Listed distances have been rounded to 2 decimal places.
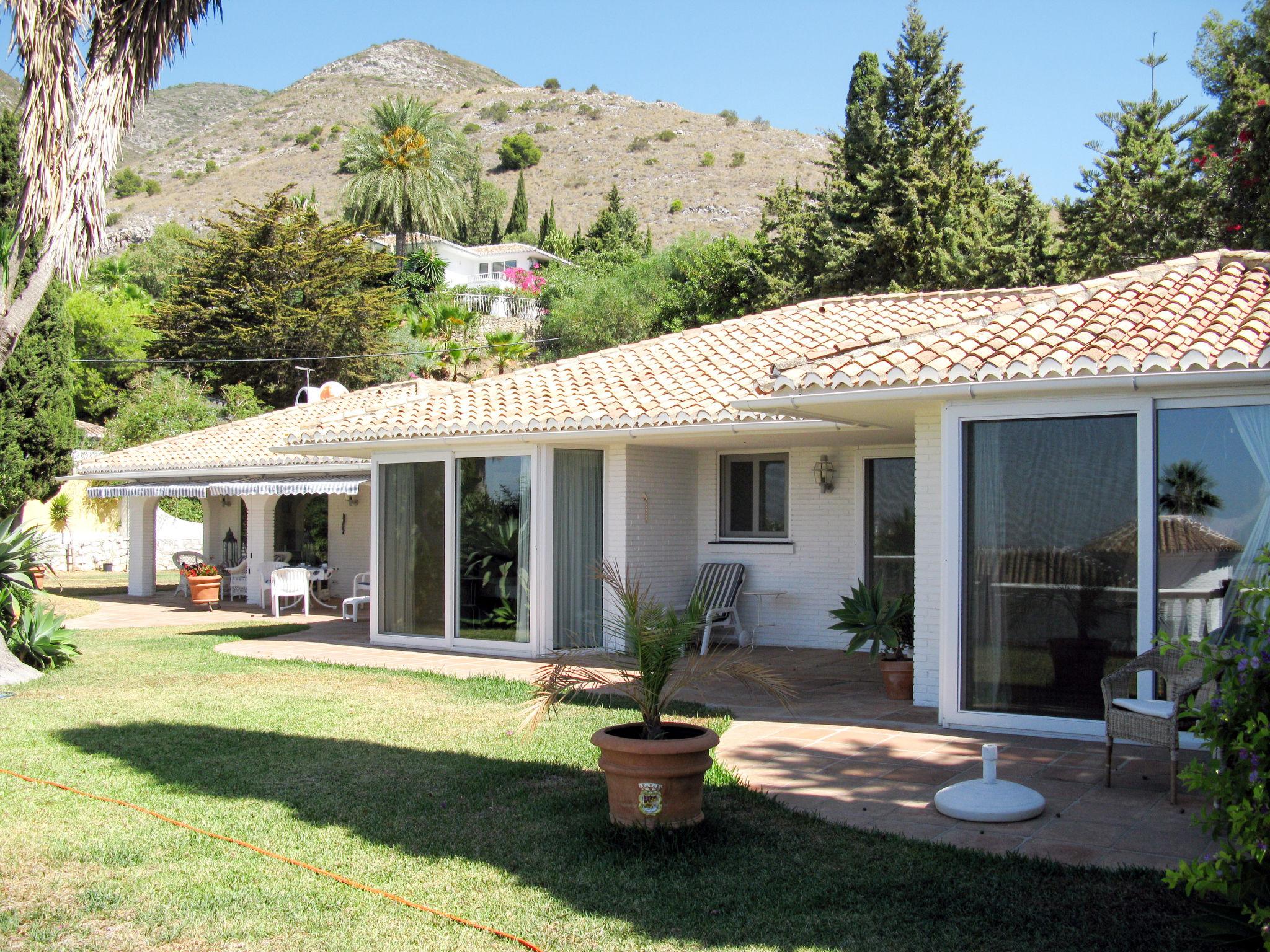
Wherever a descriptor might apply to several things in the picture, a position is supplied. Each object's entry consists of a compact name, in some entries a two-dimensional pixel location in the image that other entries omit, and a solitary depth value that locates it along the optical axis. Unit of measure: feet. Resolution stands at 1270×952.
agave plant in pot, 35.88
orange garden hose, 16.40
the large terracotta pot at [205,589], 70.13
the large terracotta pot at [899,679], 35.65
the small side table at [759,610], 50.91
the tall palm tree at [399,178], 172.24
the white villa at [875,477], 27.68
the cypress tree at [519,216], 271.69
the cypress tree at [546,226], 254.00
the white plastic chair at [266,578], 71.31
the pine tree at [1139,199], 91.20
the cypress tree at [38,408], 92.84
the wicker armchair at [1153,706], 22.93
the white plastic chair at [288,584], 65.00
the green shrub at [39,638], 42.80
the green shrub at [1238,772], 12.52
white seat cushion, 23.30
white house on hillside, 214.90
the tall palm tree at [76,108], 34.40
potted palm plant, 20.52
